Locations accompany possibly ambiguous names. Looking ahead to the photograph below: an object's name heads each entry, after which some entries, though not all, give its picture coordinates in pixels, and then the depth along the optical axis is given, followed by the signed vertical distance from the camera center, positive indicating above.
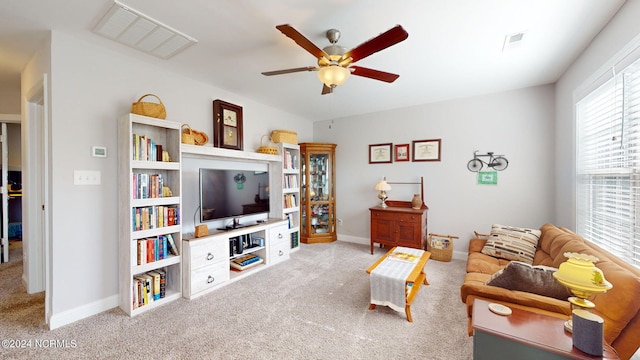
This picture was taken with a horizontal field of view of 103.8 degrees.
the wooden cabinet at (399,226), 3.73 -0.76
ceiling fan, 1.55 +0.89
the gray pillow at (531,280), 1.48 -0.63
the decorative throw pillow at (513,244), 2.62 -0.73
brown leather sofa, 1.20 -0.69
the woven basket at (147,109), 2.38 +0.67
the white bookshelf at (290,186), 4.03 -0.14
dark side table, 1.04 -0.71
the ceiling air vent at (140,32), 1.85 +1.21
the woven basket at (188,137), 2.78 +0.46
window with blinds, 1.76 +0.09
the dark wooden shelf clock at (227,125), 3.28 +0.71
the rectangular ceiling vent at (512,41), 2.12 +1.20
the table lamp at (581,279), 1.06 -0.45
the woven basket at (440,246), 3.69 -1.05
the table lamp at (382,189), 4.17 -0.20
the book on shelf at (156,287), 2.44 -1.06
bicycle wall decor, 3.60 +0.22
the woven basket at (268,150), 3.79 +0.42
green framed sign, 3.65 -0.02
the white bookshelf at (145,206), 2.29 -0.28
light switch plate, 2.20 +0.01
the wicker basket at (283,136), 4.08 +0.68
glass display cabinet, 4.70 -0.30
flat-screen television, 2.95 -0.20
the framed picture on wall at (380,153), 4.48 +0.43
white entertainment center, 2.31 -0.64
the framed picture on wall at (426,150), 4.05 +0.45
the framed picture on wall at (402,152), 4.31 +0.44
